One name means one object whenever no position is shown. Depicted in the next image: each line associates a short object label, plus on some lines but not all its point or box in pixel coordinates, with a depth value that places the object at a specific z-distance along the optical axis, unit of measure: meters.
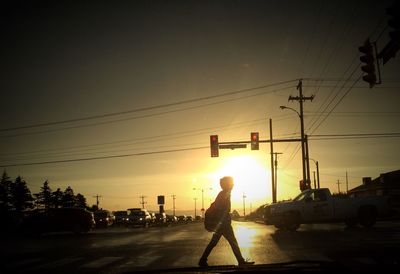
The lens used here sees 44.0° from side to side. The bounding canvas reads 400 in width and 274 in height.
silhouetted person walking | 10.20
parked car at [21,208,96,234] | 29.19
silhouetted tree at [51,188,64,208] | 147.12
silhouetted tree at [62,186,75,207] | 146.50
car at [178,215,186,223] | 108.79
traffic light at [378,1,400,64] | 14.07
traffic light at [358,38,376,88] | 17.37
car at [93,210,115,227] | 41.53
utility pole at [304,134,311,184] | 44.02
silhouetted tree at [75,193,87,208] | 152.25
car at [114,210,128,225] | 43.81
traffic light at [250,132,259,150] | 31.56
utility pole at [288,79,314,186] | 42.16
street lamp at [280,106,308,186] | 41.85
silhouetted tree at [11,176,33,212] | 133.00
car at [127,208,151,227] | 43.19
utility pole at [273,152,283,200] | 58.41
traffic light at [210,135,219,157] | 31.12
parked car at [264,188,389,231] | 24.03
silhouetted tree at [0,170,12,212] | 127.12
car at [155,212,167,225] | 51.33
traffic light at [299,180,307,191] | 41.72
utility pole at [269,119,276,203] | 53.95
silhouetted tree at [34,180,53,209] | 148.35
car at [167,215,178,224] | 78.95
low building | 73.44
